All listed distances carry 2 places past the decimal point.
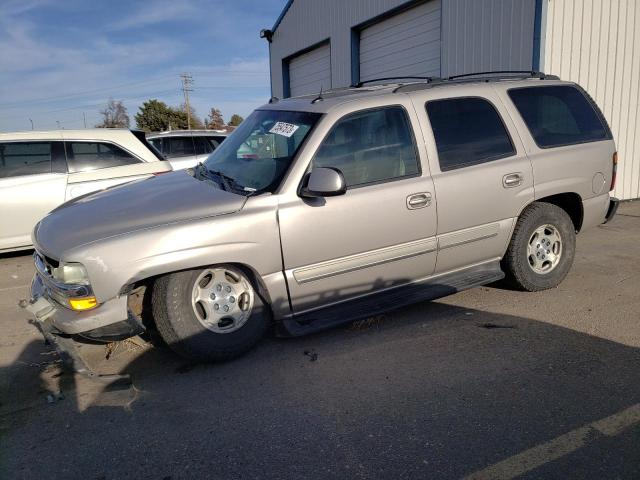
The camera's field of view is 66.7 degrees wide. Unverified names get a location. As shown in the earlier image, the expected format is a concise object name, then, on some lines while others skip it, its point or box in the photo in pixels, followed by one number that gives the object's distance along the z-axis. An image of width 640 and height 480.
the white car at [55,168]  6.18
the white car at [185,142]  9.38
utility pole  52.94
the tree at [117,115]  61.62
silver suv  3.11
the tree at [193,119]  57.19
